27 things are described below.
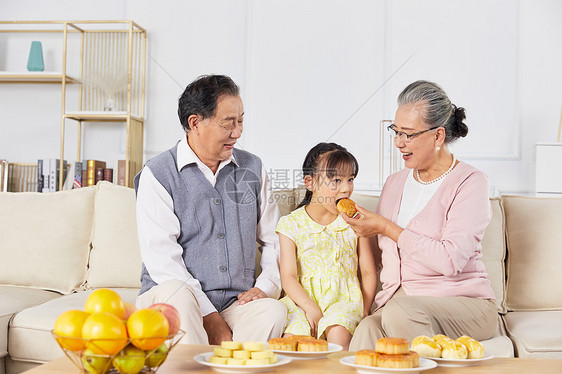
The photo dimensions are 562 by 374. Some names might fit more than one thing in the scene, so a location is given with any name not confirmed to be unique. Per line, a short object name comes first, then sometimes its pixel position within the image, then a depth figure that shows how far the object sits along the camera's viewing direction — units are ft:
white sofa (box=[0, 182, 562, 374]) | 6.88
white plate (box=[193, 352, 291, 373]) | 3.87
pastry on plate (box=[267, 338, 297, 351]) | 4.33
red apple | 3.61
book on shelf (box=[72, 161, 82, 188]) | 13.65
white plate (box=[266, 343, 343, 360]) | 4.28
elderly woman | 5.99
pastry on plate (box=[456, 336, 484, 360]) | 4.22
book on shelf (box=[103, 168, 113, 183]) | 13.65
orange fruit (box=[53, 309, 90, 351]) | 3.38
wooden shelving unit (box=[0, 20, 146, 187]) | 13.99
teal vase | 14.25
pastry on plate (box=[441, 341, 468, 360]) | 4.17
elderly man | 6.52
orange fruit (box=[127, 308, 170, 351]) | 3.36
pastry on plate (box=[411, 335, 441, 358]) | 4.25
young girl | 6.72
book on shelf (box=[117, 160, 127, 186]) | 13.61
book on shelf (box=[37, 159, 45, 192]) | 13.84
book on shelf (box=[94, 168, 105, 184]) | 13.62
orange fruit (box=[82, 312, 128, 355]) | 3.30
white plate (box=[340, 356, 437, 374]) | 3.81
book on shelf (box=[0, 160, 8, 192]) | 14.05
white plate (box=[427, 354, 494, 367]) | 4.17
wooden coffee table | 3.96
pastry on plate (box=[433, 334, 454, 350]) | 4.30
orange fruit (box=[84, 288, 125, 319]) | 3.58
